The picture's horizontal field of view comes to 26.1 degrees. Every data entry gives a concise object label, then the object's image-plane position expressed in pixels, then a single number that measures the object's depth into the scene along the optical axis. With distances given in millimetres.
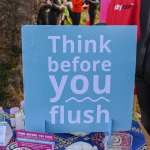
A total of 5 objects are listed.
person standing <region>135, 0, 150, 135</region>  1663
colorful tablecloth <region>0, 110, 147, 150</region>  1175
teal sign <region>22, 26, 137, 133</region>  1056
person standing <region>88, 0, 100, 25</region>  6605
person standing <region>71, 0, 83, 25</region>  6113
